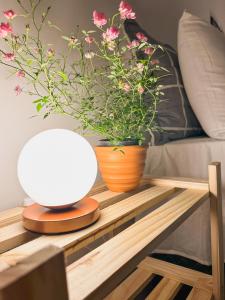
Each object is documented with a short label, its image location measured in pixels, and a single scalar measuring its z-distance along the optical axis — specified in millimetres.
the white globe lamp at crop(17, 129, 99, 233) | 483
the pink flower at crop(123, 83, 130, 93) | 672
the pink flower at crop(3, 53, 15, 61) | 603
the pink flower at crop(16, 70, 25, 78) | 650
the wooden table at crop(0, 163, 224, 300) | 227
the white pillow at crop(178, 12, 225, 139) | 984
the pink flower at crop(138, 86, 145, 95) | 676
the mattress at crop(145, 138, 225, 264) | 980
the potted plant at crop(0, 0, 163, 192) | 663
